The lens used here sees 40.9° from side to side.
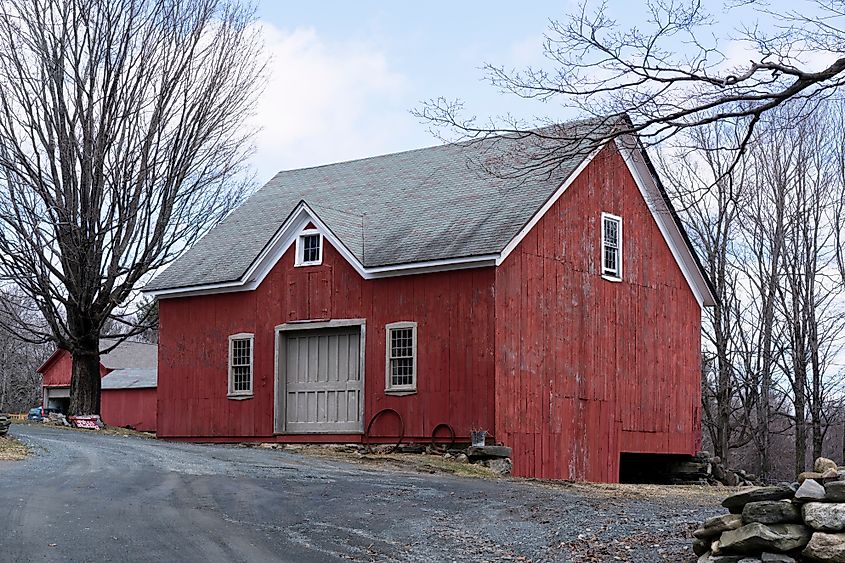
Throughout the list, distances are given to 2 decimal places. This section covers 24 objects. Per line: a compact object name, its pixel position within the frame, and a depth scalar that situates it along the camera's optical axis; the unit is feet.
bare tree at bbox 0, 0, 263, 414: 92.07
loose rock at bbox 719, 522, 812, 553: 26.53
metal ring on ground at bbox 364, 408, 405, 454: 68.13
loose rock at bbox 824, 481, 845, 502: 26.21
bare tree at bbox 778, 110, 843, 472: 107.24
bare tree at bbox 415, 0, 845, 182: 39.40
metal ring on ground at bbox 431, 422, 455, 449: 65.77
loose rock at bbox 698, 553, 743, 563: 27.35
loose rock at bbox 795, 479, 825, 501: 26.61
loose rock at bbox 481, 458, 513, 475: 63.05
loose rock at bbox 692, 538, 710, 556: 29.45
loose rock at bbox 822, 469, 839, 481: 27.61
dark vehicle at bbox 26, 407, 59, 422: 114.64
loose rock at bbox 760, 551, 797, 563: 26.40
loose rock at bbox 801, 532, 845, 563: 25.40
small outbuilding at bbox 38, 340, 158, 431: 144.36
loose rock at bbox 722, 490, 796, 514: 27.81
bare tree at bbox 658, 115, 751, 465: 110.42
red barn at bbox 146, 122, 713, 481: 66.59
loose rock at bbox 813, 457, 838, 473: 29.30
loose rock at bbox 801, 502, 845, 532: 25.99
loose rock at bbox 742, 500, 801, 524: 27.07
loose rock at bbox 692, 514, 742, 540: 28.22
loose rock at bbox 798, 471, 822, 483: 28.02
